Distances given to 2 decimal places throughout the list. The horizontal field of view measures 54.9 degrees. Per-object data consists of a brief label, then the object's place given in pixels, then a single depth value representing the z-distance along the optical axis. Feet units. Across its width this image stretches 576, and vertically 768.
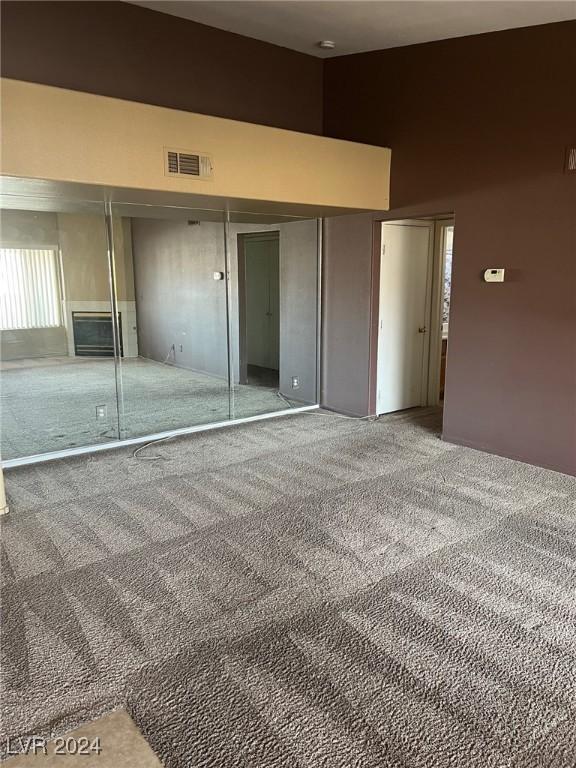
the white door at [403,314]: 20.47
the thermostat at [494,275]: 16.26
